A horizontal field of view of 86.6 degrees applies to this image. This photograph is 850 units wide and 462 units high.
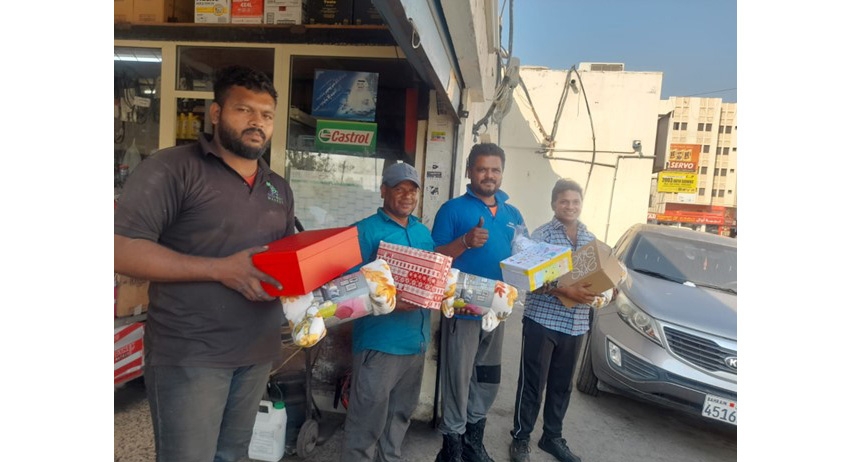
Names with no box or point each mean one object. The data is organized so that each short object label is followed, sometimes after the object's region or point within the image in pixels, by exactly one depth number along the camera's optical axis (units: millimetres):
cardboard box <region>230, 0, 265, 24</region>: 3713
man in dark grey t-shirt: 1494
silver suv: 3580
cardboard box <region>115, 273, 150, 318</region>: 3512
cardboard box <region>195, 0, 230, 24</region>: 3746
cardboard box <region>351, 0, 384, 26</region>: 3631
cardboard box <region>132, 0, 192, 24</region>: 3811
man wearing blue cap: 2295
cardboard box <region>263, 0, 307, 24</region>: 3670
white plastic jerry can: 2777
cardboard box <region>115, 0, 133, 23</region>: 3813
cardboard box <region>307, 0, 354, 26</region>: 3678
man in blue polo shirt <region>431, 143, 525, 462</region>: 2740
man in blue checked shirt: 3020
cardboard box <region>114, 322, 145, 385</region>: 3135
